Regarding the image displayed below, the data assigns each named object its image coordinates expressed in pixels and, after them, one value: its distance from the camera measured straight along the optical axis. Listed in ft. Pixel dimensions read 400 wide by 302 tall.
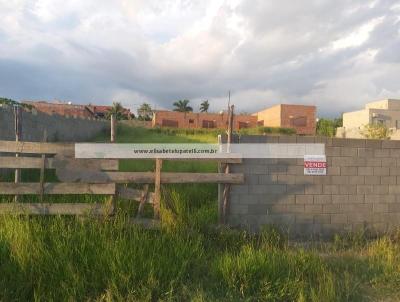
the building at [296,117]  198.59
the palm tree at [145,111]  301.45
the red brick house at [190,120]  220.43
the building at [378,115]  184.75
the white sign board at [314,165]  24.85
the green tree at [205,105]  307.37
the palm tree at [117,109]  267.39
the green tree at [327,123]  202.92
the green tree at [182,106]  278.05
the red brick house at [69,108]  207.97
